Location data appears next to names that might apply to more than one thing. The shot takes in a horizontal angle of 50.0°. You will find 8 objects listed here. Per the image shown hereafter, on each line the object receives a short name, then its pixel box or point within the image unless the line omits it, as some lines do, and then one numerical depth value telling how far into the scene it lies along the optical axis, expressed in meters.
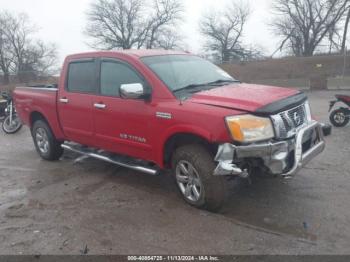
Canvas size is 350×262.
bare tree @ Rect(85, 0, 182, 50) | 55.69
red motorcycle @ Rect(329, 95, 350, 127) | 8.99
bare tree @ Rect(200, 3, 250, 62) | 59.47
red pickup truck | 3.94
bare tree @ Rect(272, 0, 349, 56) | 50.16
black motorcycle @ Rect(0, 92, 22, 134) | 10.52
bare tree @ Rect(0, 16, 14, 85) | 50.19
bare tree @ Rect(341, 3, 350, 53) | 45.87
